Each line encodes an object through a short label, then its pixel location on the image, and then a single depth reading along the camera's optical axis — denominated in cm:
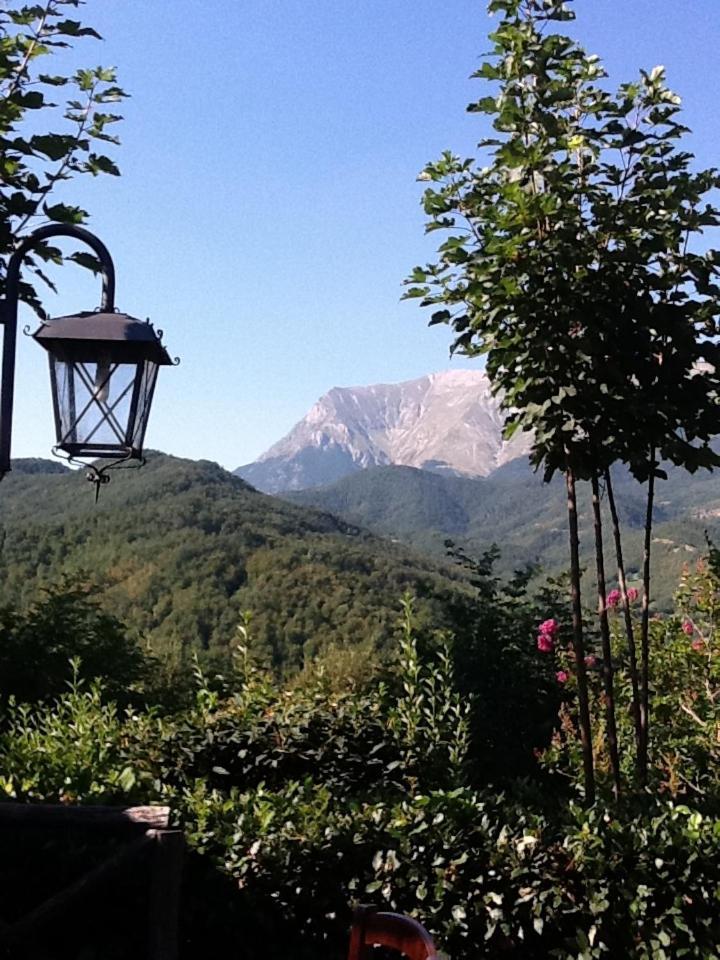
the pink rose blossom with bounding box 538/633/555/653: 613
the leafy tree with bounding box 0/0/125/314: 333
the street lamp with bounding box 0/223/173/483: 268
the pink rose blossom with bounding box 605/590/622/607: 588
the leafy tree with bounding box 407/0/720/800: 394
